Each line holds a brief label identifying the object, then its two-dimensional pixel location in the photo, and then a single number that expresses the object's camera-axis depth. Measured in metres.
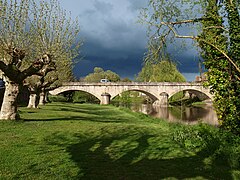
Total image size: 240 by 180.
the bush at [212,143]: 7.83
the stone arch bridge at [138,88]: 59.00
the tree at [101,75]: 97.28
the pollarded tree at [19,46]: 13.21
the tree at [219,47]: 10.57
